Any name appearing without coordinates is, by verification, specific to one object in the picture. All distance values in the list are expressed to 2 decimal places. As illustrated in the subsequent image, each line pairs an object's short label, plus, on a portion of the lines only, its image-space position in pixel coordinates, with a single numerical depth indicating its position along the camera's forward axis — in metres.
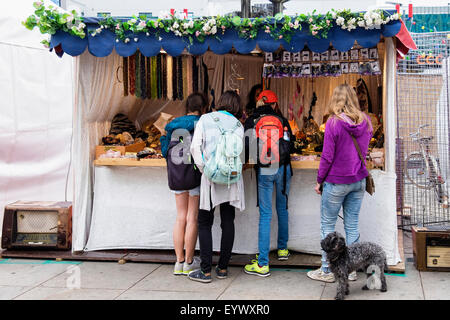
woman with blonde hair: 4.48
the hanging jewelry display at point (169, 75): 6.38
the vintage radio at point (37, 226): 5.84
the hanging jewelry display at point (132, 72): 6.17
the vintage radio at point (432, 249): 5.01
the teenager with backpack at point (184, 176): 4.86
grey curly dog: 4.21
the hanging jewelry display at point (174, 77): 6.40
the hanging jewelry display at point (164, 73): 6.34
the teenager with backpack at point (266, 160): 5.01
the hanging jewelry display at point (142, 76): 6.21
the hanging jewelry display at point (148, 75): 6.27
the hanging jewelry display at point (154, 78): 6.27
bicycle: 7.29
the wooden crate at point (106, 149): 5.91
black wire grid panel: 6.58
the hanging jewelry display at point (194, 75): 6.59
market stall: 5.02
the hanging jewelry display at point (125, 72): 6.15
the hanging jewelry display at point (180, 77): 6.40
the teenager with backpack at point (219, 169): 4.60
